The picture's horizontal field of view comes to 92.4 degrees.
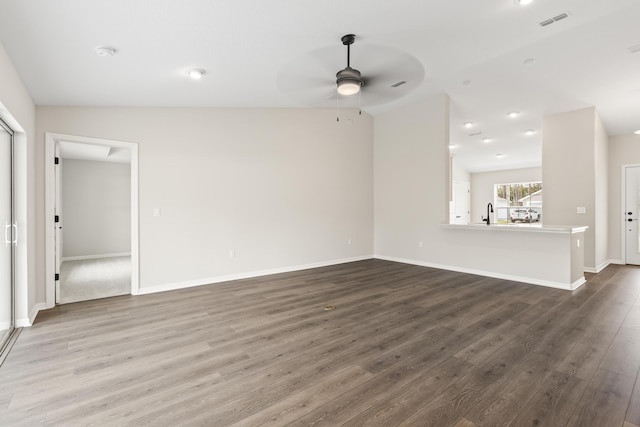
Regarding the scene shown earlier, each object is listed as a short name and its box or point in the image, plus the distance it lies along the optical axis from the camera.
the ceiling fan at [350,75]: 3.52
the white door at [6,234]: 3.05
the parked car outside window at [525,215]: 10.12
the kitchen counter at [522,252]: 4.48
